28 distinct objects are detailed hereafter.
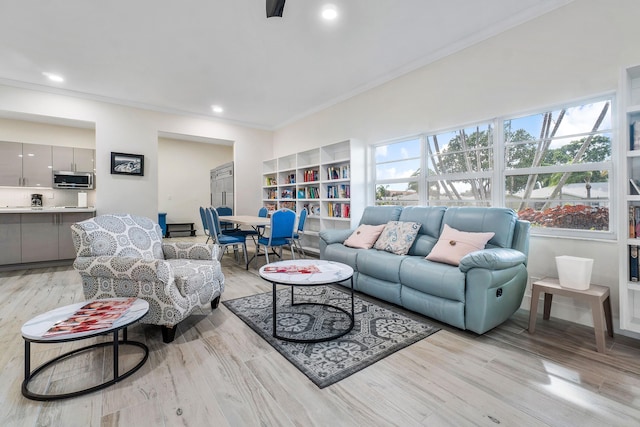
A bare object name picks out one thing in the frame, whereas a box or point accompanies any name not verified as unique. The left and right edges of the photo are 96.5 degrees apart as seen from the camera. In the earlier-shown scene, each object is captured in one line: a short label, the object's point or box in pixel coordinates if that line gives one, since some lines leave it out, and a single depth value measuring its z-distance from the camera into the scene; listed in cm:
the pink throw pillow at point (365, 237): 331
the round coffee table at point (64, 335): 140
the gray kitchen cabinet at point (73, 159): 513
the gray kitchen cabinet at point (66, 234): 459
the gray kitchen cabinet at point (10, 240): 418
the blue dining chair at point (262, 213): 602
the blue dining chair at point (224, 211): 602
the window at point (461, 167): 312
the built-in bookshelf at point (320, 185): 440
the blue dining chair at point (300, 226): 468
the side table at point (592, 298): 192
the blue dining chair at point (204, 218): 509
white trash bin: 206
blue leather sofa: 209
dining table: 419
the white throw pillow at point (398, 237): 300
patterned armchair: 202
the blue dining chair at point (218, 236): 436
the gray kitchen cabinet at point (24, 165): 478
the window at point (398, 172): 384
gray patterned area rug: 180
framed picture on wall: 480
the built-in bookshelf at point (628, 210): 189
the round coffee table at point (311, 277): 206
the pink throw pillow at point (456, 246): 247
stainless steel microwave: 509
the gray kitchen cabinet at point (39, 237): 433
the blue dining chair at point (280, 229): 405
